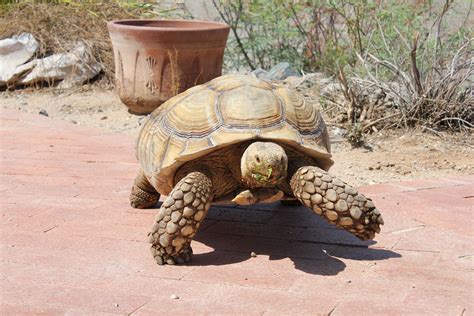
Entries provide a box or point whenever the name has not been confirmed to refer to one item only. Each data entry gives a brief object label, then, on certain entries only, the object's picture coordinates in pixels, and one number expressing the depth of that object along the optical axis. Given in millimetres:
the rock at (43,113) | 7621
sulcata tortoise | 3449
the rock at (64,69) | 8477
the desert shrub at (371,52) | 6148
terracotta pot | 6867
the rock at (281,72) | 7742
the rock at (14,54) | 8461
